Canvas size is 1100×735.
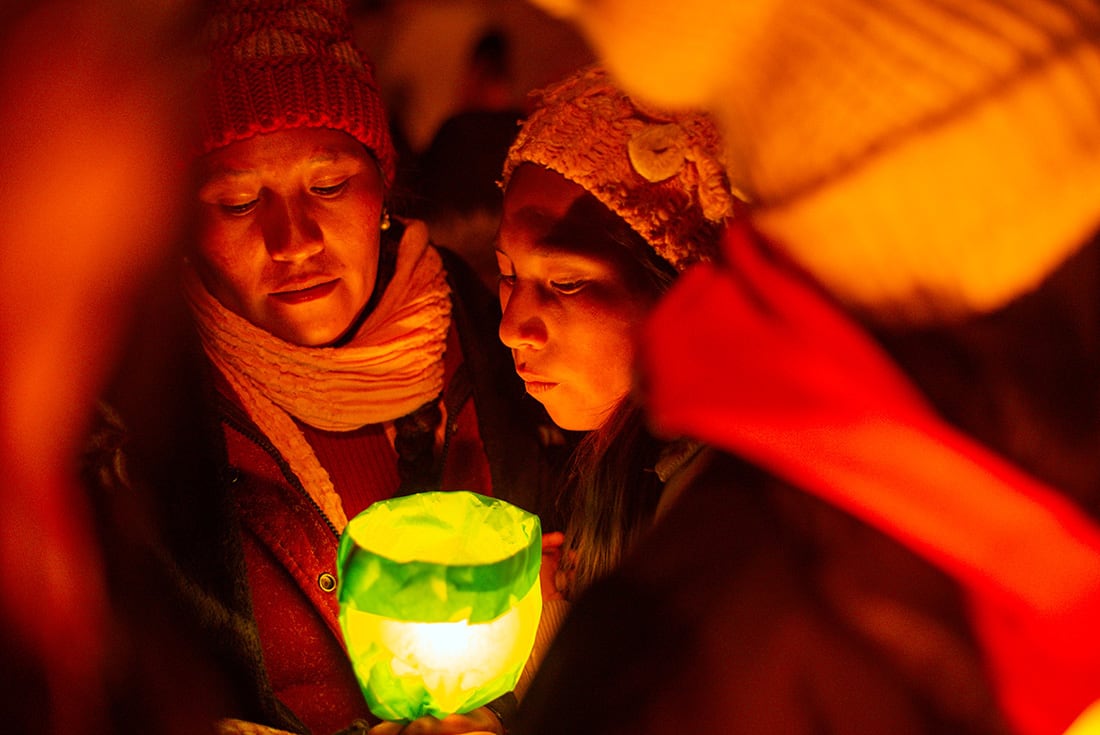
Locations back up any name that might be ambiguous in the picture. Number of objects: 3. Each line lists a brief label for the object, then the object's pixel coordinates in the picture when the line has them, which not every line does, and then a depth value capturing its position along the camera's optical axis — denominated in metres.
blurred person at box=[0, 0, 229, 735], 1.14
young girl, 1.61
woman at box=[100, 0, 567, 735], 1.69
